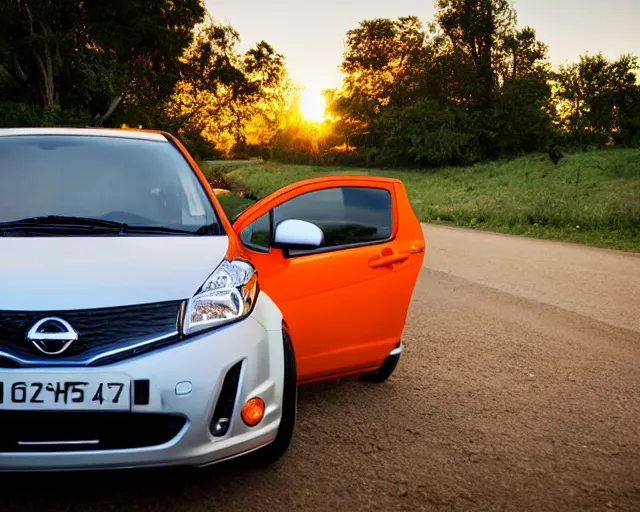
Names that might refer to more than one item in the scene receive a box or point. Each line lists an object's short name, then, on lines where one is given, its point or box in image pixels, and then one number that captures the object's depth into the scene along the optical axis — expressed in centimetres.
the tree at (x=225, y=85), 3394
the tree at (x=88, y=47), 2269
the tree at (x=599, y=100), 6312
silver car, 278
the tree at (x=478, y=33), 5741
